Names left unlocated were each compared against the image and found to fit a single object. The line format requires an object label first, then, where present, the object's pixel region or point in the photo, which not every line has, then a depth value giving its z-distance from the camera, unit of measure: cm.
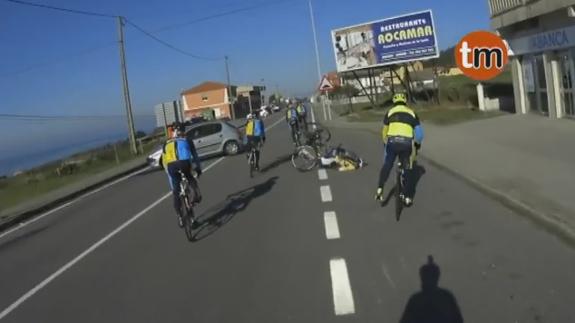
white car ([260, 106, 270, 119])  8007
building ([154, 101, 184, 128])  4253
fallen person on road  1585
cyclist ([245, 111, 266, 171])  1675
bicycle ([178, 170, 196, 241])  935
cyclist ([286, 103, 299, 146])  2282
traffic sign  4000
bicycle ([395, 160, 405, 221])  917
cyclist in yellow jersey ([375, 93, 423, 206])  932
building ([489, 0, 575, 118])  1841
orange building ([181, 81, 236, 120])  11912
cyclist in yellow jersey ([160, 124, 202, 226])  984
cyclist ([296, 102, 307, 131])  2356
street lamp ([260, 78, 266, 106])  15761
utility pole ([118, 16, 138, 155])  3575
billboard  4166
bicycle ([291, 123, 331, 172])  1683
